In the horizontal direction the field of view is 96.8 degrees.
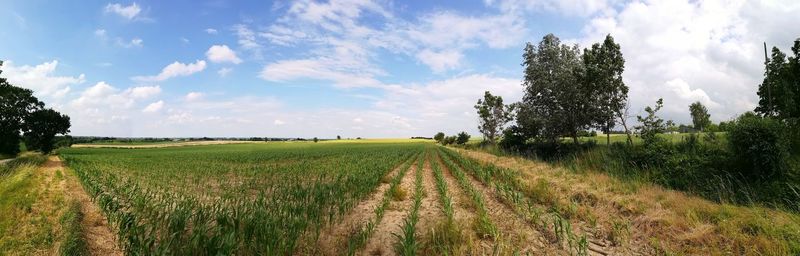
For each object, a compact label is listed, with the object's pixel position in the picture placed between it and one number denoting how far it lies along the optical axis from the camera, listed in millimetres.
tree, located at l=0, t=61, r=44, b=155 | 38062
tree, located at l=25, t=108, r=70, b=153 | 44312
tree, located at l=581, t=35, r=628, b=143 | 25516
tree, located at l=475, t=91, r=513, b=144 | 79500
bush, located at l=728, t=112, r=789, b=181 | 13750
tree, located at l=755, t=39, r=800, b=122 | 20250
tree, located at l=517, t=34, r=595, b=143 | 28969
